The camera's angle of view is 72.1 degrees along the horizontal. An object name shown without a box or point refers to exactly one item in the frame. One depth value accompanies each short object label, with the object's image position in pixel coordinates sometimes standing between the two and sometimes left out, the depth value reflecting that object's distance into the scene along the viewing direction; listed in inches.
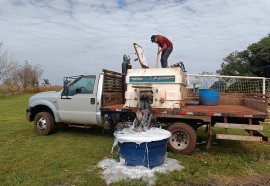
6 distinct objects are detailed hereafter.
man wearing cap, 231.3
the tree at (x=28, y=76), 1054.0
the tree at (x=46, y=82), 1287.5
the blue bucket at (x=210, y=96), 206.4
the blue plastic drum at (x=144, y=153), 139.3
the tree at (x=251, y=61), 677.0
